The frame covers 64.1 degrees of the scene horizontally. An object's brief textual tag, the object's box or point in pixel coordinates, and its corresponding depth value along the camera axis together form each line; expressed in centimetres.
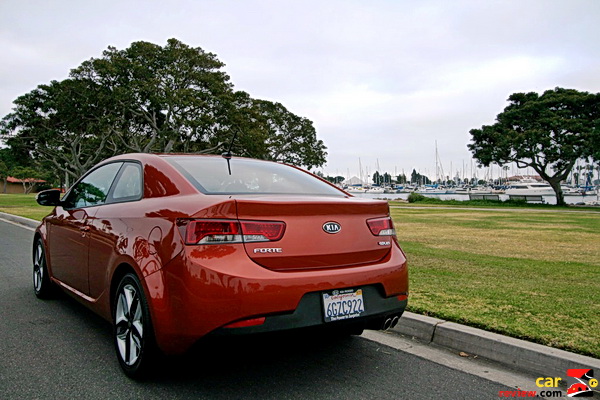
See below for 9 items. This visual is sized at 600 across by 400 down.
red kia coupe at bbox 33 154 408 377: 284
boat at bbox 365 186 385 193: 9364
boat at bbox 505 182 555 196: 6755
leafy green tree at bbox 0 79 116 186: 3484
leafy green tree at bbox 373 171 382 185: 11849
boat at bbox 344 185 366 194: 9735
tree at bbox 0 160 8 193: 7909
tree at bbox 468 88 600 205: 3503
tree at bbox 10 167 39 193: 7656
